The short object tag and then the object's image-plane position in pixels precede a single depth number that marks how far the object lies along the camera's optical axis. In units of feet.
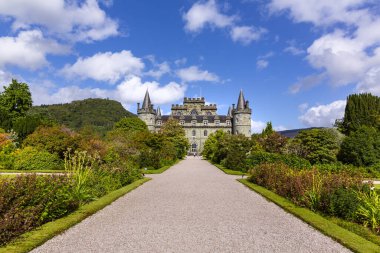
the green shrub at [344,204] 24.63
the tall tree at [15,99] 156.66
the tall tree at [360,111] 153.38
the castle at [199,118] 252.42
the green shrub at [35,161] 73.36
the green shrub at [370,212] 22.59
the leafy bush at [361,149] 82.02
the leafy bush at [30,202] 18.82
